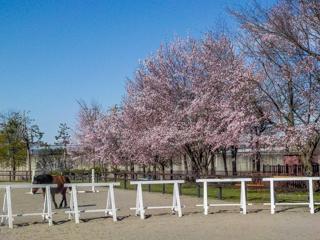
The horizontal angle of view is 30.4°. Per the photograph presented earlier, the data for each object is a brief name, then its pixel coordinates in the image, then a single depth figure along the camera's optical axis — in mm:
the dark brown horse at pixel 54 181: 18938
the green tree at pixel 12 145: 61344
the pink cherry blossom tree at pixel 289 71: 22125
